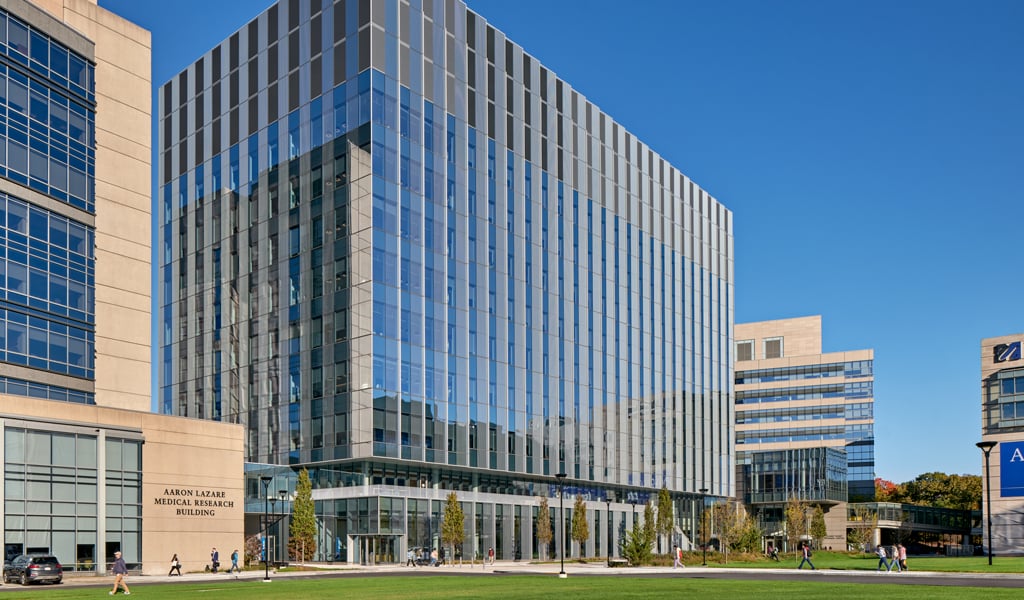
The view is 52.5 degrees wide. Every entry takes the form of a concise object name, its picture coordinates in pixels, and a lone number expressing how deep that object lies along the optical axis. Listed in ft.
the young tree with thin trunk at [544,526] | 291.58
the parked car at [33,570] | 161.22
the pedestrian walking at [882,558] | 189.00
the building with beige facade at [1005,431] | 353.92
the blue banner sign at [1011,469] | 352.28
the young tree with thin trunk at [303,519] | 230.68
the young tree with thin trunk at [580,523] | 302.04
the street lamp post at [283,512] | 245.24
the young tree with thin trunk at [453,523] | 253.85
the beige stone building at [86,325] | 181.57
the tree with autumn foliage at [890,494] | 593.87
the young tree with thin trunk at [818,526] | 410.31
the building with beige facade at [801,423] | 455.22
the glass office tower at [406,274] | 253.24
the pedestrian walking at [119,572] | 126.94
